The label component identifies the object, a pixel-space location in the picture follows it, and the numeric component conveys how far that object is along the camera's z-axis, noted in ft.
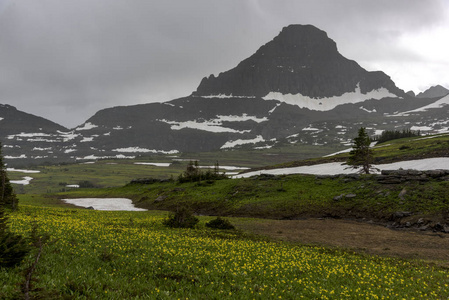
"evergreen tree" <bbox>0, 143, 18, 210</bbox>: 129.70
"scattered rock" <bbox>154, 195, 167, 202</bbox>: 222.24
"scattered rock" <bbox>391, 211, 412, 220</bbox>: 120.57
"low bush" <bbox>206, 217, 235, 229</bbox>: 108.88
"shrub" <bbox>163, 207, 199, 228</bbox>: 105.81
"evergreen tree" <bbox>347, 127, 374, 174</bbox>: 203.10
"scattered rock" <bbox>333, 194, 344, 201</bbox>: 151.53
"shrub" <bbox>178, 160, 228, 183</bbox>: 267.59
